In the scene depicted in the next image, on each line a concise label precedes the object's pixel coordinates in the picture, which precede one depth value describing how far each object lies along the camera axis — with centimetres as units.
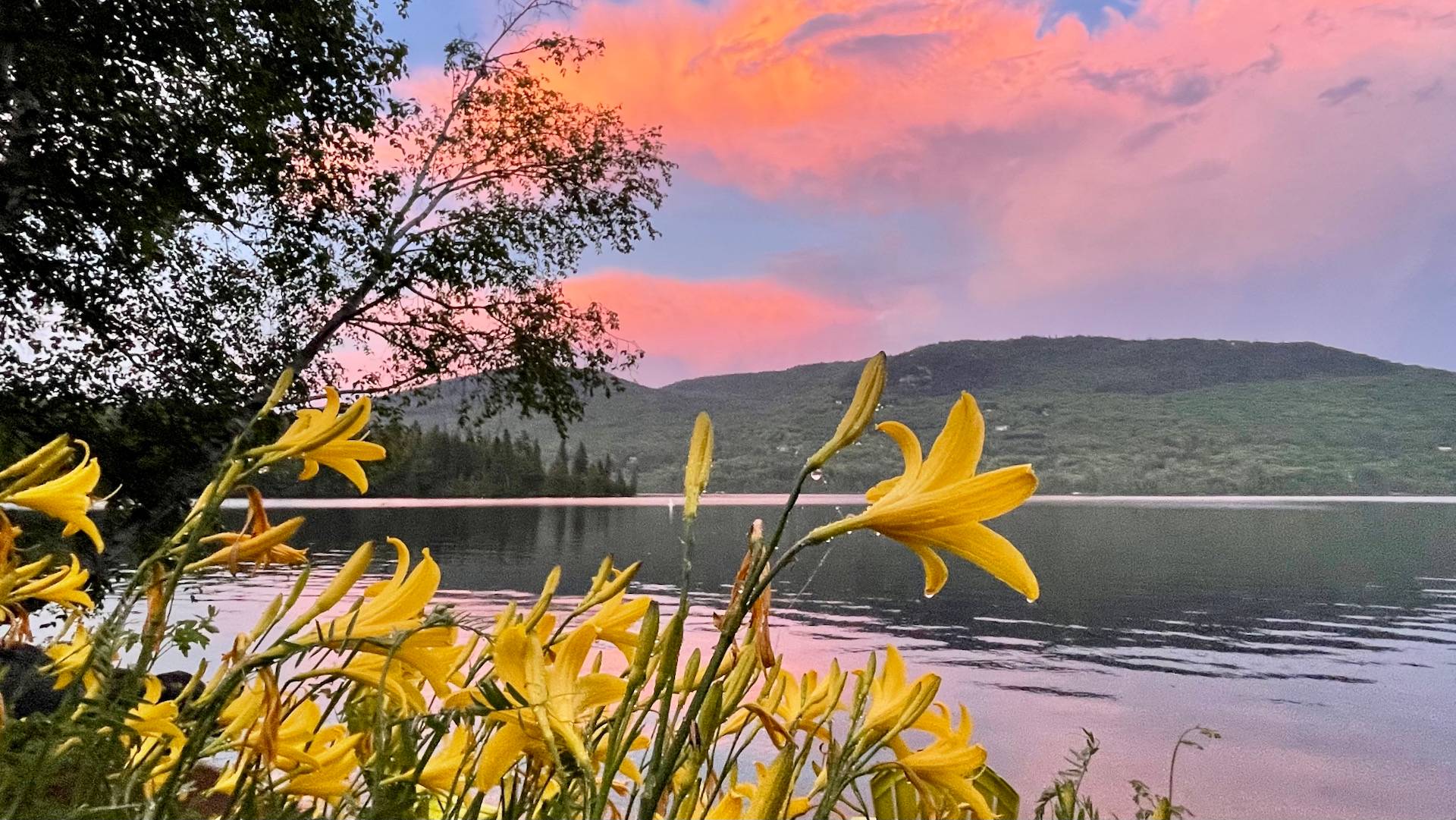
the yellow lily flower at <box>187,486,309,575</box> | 90
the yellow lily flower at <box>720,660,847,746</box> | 90
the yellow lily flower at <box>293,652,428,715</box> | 77
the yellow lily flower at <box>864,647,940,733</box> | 74
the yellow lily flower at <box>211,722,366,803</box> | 91
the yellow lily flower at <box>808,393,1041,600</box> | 61
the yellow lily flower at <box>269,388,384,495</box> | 85
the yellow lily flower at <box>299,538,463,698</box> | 77
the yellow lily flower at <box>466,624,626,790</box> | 67
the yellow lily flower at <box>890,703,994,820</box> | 86
